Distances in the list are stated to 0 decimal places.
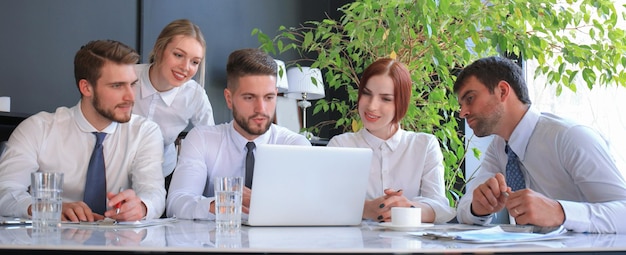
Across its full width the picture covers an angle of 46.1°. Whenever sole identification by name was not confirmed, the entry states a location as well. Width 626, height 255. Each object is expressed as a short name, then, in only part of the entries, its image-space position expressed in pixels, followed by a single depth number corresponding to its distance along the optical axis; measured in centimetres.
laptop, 199
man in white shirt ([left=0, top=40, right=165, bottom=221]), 265
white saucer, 197
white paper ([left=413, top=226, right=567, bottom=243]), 152
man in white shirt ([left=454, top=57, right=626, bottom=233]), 199
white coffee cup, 204
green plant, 344
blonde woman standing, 339
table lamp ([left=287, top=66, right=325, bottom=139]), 572
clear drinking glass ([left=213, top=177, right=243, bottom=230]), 181
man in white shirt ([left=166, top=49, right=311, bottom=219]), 281
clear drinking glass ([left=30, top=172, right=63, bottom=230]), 173
